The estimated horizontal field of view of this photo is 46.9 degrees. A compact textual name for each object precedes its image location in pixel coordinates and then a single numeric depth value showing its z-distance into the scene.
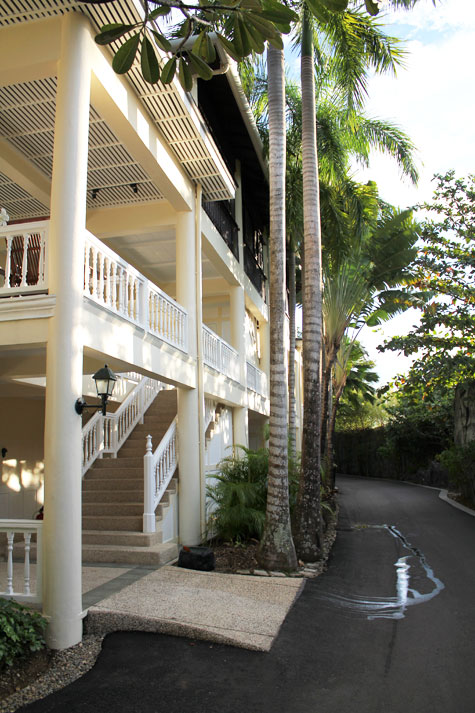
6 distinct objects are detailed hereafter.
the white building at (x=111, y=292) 5.73
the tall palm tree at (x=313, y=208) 9.72
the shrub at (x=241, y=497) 9.84
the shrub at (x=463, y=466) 16.33
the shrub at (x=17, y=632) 4.74
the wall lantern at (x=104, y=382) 6.35
